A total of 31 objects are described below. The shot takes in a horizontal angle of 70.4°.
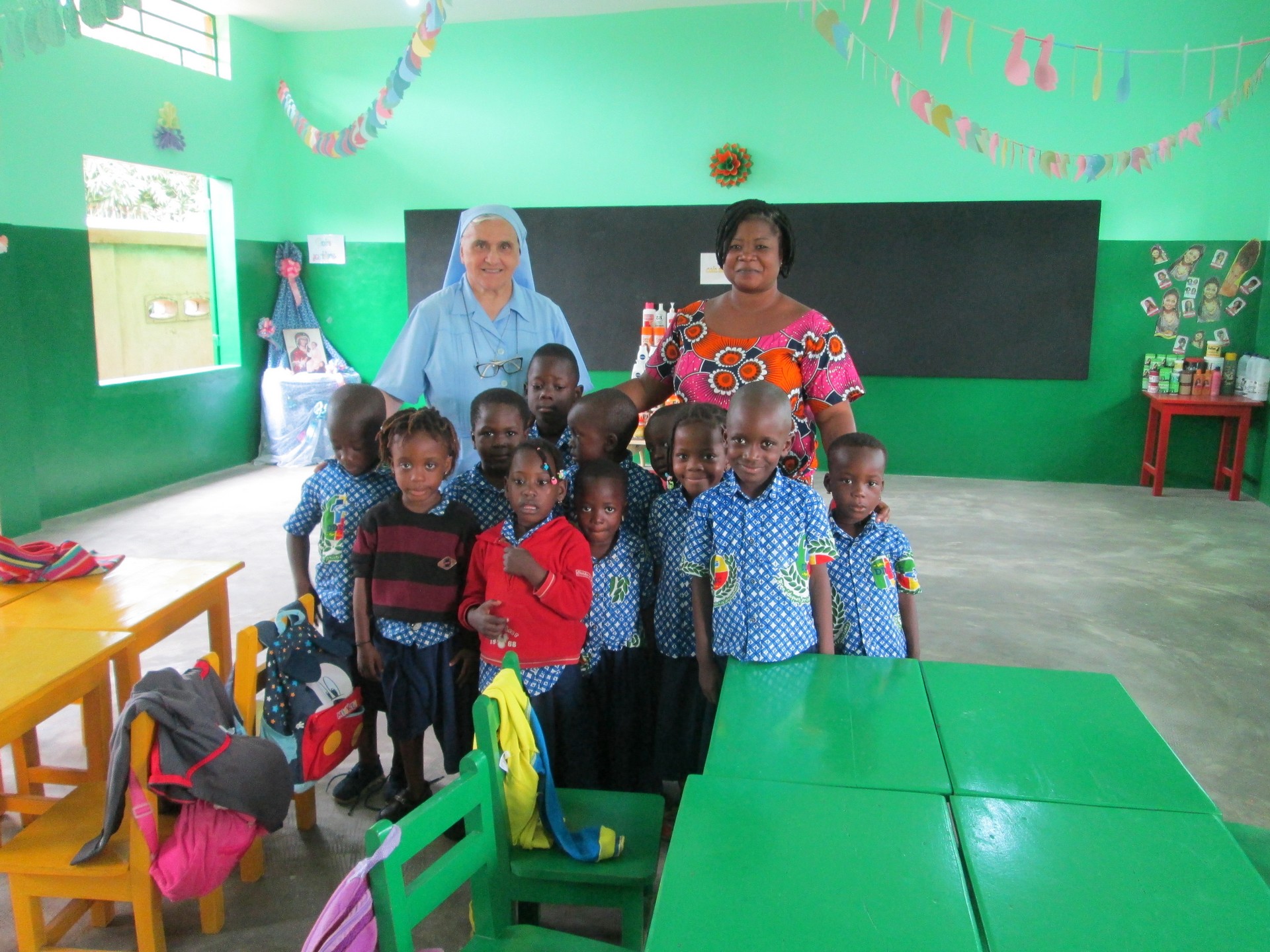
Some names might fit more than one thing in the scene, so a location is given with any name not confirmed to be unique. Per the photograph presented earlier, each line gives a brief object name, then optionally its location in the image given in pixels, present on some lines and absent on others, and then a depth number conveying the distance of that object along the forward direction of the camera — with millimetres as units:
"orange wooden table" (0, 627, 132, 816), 1746
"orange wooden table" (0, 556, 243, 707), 2150
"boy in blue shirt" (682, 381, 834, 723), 1861
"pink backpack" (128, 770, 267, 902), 1709
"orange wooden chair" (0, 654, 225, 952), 1718
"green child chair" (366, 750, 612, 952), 1174
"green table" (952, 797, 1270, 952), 1044
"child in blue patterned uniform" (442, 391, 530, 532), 2236
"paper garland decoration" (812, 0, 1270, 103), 4164
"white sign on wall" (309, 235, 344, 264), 7914
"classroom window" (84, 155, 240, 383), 6234
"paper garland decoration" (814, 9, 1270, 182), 5941
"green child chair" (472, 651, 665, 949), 1589
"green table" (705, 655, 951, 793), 1402
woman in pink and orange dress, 2357
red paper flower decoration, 7074
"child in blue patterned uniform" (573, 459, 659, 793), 2080
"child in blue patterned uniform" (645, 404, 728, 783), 2105
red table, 6238
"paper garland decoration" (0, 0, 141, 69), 3178
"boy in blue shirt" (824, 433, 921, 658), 2053
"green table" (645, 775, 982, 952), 1046
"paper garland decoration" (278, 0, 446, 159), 4211
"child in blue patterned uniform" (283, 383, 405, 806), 2283
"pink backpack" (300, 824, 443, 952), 1096
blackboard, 6805
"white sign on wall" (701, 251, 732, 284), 7258
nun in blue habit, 2643
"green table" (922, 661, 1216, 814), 1357
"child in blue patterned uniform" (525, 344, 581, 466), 2424
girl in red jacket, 1982
